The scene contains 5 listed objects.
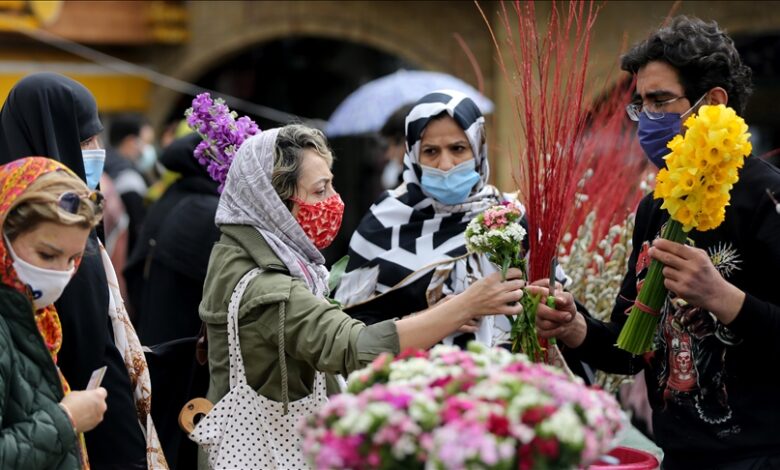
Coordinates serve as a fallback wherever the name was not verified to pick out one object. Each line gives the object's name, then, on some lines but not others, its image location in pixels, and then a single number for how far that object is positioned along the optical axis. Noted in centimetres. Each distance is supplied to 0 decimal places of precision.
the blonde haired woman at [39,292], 520
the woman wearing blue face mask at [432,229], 770
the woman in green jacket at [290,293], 594
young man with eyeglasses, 579
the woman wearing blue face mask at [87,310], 616
